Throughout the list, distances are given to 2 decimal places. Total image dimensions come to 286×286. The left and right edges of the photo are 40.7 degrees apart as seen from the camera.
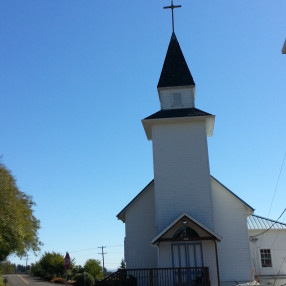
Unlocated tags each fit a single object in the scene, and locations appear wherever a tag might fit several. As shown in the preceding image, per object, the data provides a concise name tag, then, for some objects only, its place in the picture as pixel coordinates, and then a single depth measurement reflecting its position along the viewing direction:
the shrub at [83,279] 41.84
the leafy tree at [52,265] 56.19
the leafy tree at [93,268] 45.50
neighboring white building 27.33
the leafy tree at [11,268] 106.20
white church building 20.27
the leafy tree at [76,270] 46.09
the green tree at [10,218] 28.20
